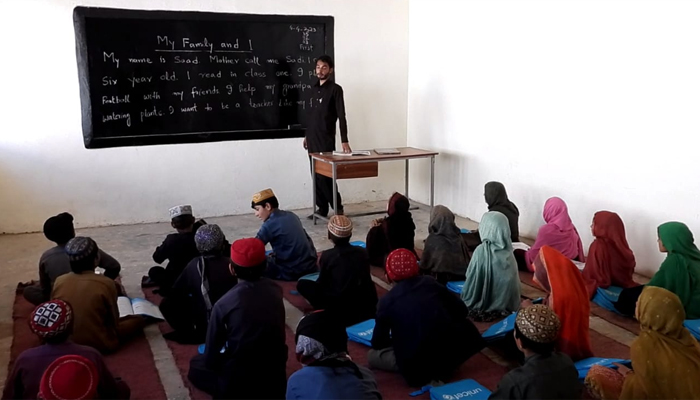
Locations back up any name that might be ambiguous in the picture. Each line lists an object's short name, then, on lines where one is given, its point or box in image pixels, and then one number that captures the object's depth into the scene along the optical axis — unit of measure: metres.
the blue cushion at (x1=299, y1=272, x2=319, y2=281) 4.23
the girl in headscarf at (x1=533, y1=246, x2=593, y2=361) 2.73
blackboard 5.85
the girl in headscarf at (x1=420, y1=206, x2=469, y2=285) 4.02
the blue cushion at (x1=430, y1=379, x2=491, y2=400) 2.63
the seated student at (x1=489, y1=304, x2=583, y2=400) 2.04
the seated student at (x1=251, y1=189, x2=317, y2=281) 4.20
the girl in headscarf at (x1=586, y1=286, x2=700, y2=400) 2.16
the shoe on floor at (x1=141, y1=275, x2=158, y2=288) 4.24
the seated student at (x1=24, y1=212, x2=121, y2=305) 3.48
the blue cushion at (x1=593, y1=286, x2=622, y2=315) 3.74
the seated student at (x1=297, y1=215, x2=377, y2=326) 3.40
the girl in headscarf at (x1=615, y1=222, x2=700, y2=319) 3.36
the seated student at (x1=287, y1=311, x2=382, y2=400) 1.97
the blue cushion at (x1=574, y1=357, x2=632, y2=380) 2.77
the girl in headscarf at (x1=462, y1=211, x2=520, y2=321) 3.52
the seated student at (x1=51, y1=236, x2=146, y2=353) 2.93
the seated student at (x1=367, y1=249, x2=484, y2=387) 2.69
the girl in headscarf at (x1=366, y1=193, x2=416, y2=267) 4.41
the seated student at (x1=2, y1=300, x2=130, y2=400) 2.11
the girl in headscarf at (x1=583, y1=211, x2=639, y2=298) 3.87
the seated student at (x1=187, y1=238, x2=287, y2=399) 2.40
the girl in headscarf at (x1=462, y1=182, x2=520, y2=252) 4.73
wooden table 5.69
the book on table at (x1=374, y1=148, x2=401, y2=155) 6.16
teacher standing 6.08
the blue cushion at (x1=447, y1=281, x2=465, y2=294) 3.95
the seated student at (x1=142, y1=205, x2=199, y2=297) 3.79
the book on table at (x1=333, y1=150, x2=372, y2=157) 5.91
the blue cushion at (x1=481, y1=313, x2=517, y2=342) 3.14
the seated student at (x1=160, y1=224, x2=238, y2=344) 3.16
